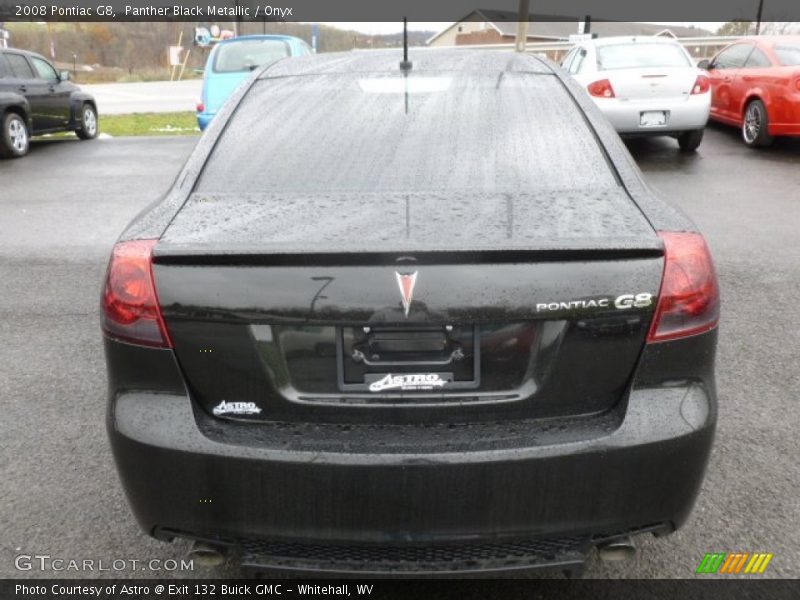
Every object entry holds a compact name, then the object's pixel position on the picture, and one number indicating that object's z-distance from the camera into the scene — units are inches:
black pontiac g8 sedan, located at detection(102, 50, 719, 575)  75.9
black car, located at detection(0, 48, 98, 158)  476.7
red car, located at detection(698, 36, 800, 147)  396.2
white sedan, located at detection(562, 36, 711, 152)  384.5
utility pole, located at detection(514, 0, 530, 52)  844.6
